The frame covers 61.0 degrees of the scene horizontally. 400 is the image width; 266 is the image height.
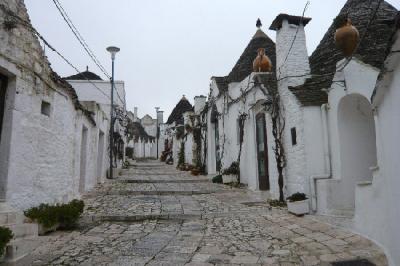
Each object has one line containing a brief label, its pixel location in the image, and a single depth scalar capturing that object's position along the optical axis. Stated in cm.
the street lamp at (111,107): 1345
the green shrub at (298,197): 773
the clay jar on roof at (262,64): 1087
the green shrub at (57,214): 572
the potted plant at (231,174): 1323
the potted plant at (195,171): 1753
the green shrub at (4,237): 398
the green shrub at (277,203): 873
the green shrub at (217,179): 1392
